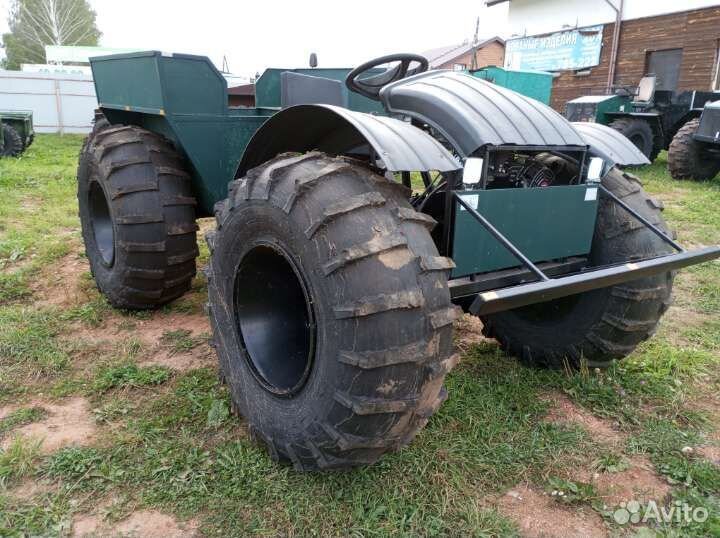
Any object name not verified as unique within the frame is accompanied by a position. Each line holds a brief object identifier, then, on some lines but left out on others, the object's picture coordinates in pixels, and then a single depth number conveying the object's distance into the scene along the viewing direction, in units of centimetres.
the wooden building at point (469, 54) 3416
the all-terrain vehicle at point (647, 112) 1282
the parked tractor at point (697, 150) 1053
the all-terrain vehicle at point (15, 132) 1368
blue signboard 2073
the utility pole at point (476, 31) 2106
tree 4141
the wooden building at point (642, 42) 1719
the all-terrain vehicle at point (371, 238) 191
